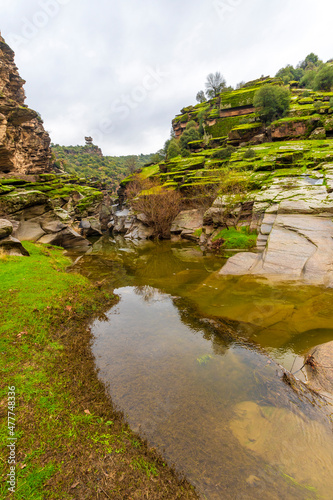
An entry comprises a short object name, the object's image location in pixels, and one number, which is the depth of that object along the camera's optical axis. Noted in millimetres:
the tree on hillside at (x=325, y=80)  58281
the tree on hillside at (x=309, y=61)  108219
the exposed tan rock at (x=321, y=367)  5069
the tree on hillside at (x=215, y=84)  84250
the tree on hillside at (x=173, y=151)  60050
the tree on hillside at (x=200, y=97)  97412
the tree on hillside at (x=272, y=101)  46219
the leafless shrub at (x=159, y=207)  31672
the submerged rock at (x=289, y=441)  3459
